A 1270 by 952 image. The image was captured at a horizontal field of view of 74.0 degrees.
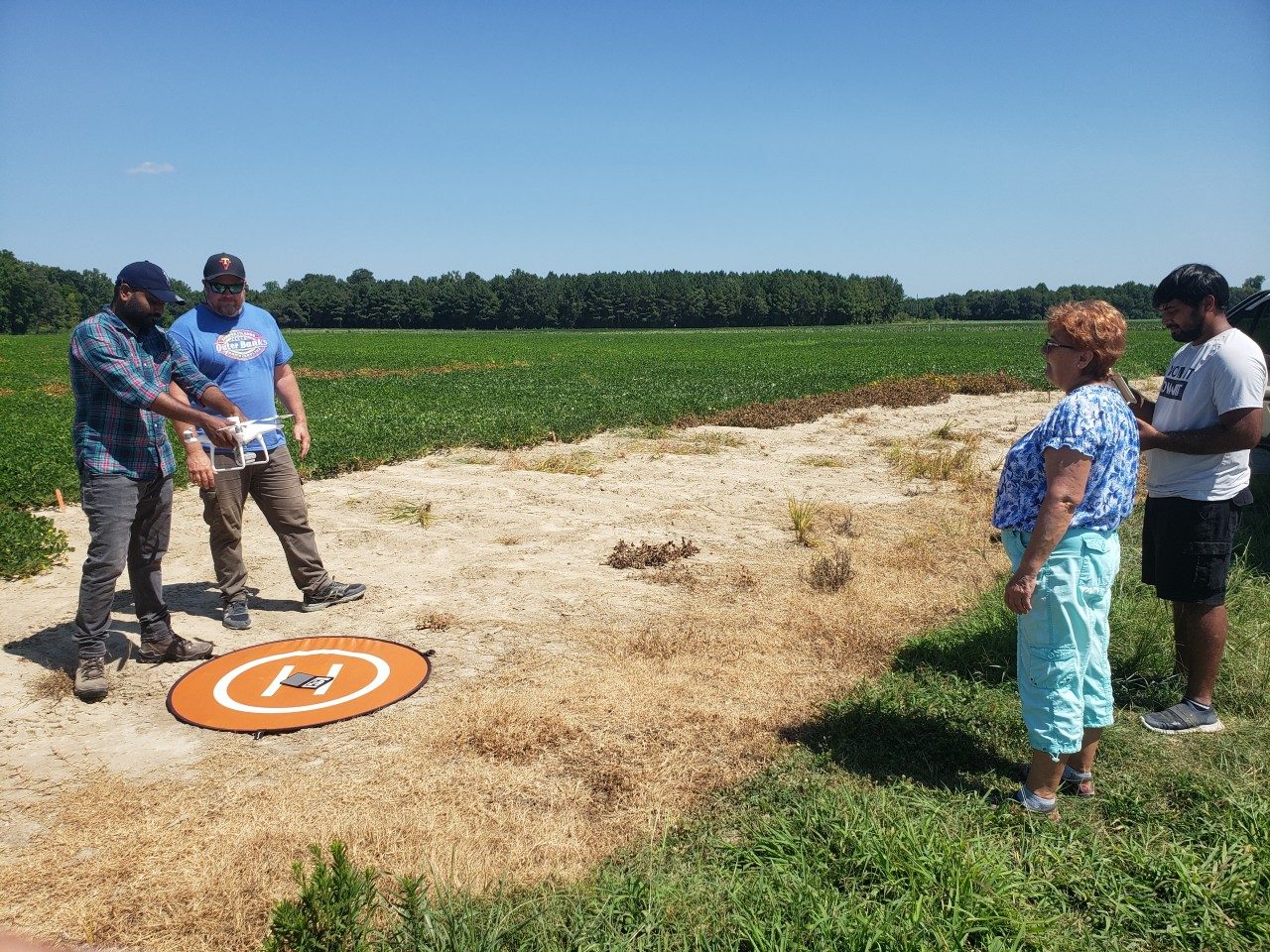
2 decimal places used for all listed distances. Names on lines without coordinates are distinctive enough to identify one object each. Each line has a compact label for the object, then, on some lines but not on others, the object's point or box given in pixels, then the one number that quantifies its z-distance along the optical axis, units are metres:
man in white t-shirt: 3.92
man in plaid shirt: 4.65
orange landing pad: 4.49
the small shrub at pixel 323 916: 2.13
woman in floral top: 3.18
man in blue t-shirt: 5.62
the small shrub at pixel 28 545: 6.96
